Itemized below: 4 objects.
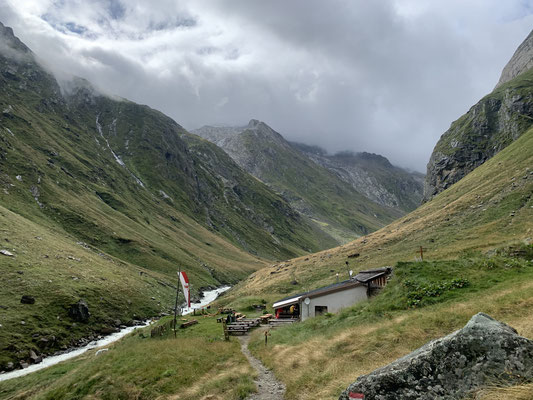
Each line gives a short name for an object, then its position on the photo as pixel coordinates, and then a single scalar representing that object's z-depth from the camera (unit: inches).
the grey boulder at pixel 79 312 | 2026.7
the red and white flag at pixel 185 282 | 1210.5
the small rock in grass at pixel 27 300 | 1890.4
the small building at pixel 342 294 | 1358.3
